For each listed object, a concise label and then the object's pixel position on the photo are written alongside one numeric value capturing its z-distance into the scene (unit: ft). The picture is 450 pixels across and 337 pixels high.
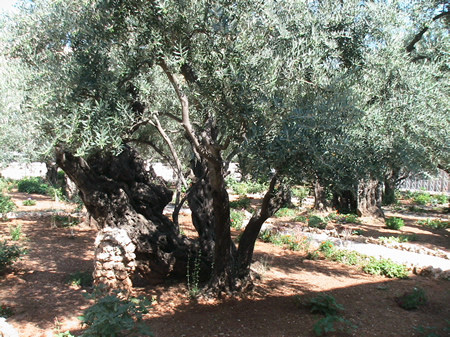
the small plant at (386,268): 23.53
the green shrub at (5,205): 38.68
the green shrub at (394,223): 39.01
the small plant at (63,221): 37.71
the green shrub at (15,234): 29.87
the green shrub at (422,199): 64.44
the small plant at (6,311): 16.36
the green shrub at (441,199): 63.40
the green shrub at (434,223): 41.29
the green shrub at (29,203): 51.13
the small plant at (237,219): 38.78
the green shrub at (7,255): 21.86
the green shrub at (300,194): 53.31
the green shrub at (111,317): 10.92
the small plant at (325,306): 16.72
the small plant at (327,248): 27.84
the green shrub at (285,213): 45.96
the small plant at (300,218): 41.96
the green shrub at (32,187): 66.95
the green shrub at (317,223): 37.60
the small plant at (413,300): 18.08
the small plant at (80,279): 20.58
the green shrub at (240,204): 52.74
